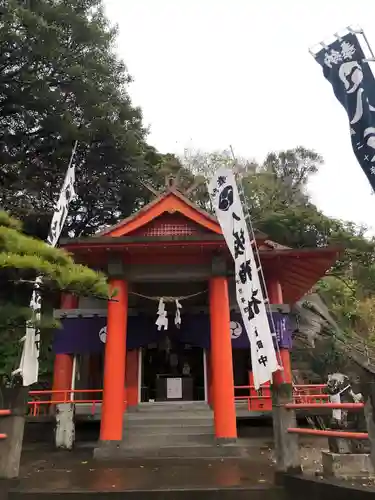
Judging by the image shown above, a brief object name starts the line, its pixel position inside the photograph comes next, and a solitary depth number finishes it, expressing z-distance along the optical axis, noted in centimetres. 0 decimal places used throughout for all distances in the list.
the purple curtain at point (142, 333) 1192
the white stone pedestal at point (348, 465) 558
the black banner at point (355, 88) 659
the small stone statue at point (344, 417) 612
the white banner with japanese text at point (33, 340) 677
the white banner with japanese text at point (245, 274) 724
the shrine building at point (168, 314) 996
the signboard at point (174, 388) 1359
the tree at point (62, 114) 1905
